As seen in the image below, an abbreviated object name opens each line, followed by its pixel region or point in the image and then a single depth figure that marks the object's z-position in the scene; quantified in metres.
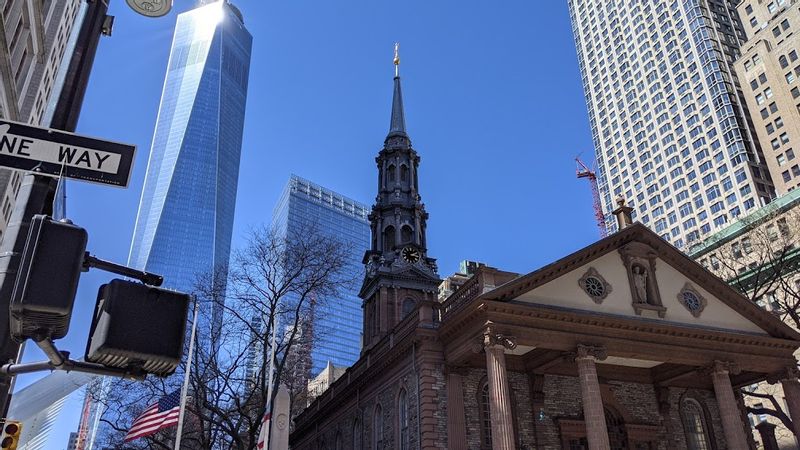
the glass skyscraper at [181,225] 180.25
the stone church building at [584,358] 25.28
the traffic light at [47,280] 3.20
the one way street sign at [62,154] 3.90
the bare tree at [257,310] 31.03
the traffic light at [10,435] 4.70
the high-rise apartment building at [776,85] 92.06
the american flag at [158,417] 22.64
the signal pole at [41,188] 3.51
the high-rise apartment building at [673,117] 100.56
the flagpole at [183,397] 20.67
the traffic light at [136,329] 3.42
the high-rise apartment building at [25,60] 22.28
